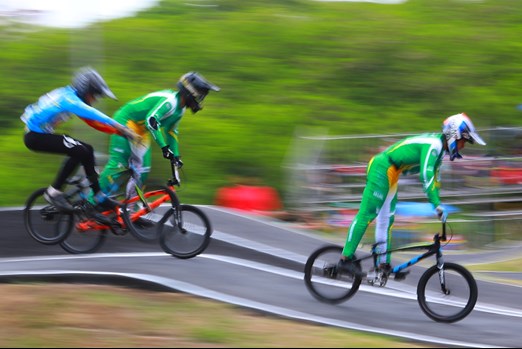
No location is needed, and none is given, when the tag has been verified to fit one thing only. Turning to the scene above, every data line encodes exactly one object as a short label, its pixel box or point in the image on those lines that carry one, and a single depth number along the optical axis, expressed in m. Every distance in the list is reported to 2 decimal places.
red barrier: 14.97
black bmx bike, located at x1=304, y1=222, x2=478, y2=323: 8.55
